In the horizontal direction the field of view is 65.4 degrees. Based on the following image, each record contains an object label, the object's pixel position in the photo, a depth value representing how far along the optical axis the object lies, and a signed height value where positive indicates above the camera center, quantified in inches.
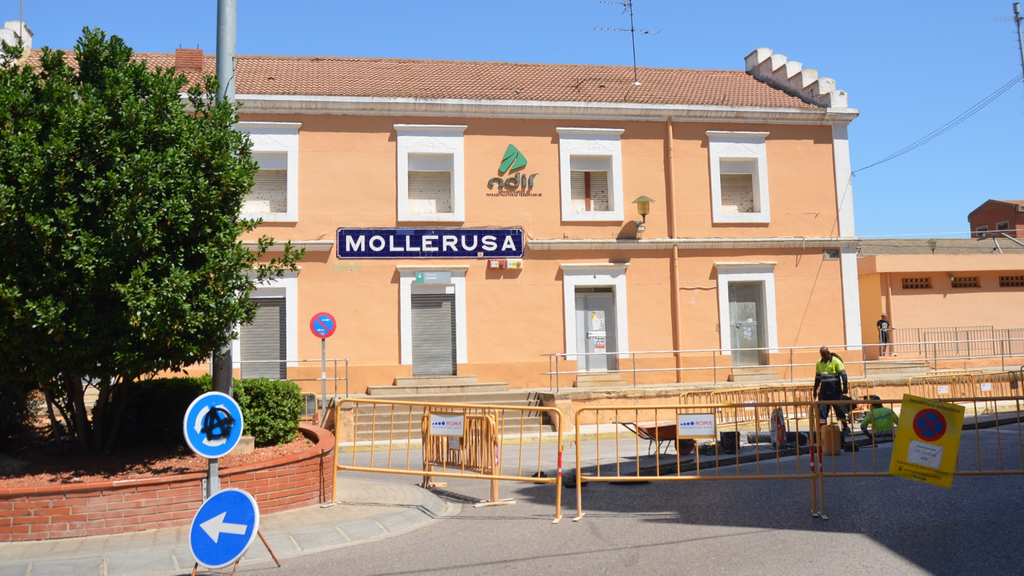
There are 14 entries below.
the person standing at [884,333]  1024.1 +16.9
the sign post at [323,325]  687.1 +25.9
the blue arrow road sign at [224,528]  239.5 -51.8
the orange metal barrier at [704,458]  396.2 -64.5
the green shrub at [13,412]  388.5 -25.7
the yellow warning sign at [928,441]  316.8 -38.9
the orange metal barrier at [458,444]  374.9 -56.6
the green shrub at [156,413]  403.9 -28.3
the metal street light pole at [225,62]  324.2 +121.9
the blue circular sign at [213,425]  259.0 -22.1
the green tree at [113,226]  317.1 +54.2
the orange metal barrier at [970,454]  363.5 -62.7
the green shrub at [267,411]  414.0 -28.8
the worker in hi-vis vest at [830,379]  576.4 -23.2
